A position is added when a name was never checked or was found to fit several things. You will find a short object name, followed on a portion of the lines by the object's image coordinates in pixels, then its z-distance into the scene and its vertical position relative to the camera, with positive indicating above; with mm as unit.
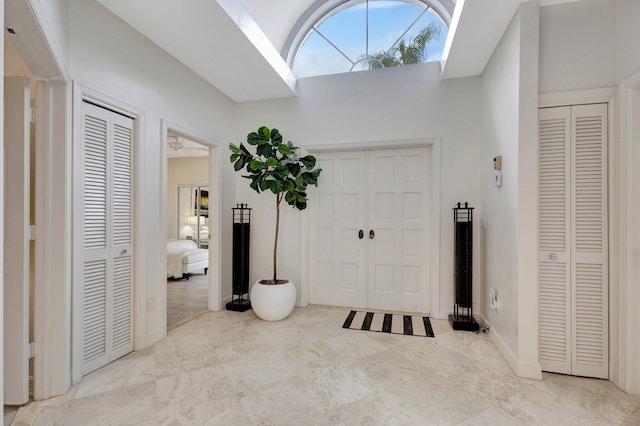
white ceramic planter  3383 -975
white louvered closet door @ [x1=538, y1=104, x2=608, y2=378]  2309 -192
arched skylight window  3746 +2281
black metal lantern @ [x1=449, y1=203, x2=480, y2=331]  3184 -606
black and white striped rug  3166 -1198
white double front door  3723 -218
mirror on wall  7727 -83
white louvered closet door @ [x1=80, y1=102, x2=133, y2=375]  2307 -215
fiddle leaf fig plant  3404 +496
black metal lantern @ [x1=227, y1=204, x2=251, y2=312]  3883 -633
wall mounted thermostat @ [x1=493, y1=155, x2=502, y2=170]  2752 +465
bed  5695 -913
